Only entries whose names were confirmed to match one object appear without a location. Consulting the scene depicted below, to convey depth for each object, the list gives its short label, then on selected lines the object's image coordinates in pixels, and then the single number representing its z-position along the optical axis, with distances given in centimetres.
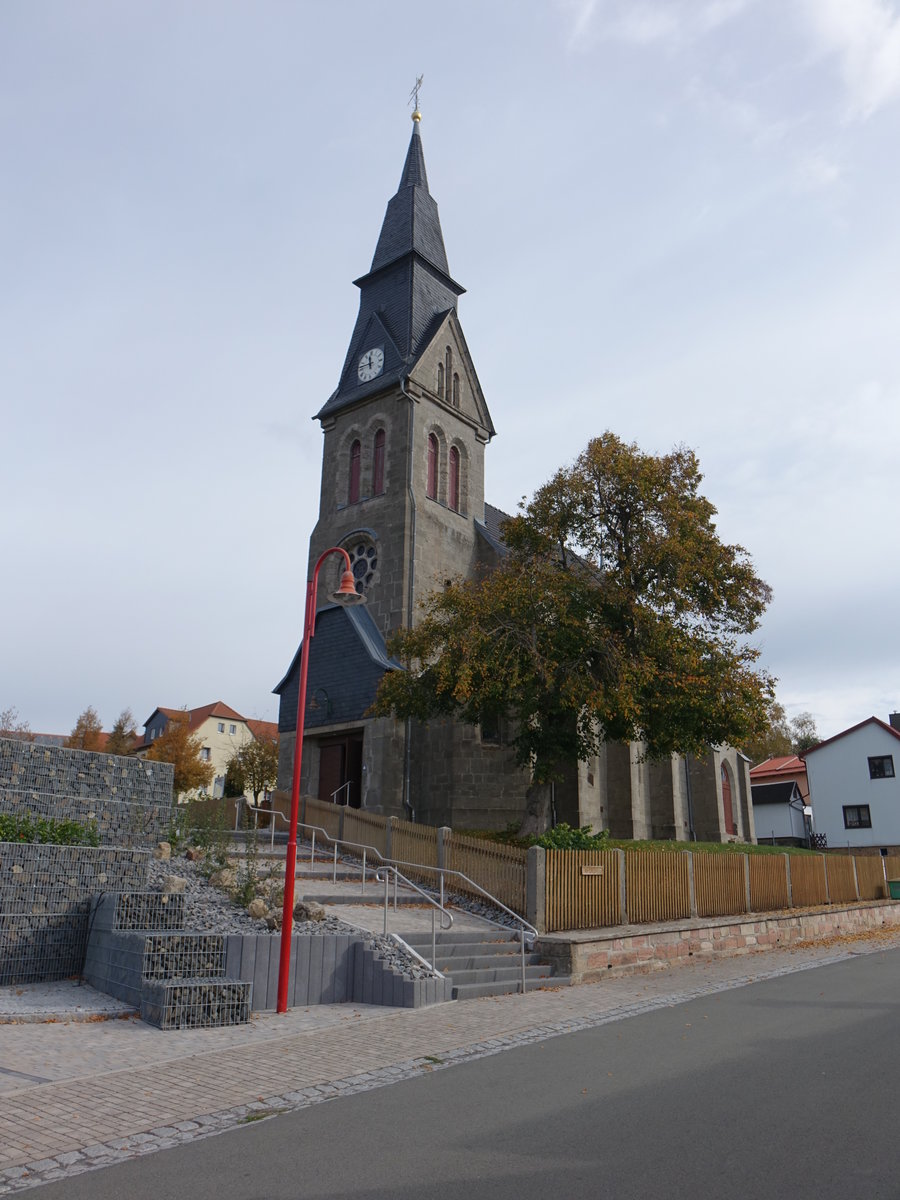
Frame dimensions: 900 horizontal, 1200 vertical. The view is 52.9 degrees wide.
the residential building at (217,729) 7075
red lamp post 1043
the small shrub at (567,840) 1814
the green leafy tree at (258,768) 4691
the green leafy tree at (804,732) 8081
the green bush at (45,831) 1292
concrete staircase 1207
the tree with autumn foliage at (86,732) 5447
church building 2738
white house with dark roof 4628
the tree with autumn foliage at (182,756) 4788
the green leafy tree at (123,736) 5434
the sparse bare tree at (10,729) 5027
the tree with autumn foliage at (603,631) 2092
